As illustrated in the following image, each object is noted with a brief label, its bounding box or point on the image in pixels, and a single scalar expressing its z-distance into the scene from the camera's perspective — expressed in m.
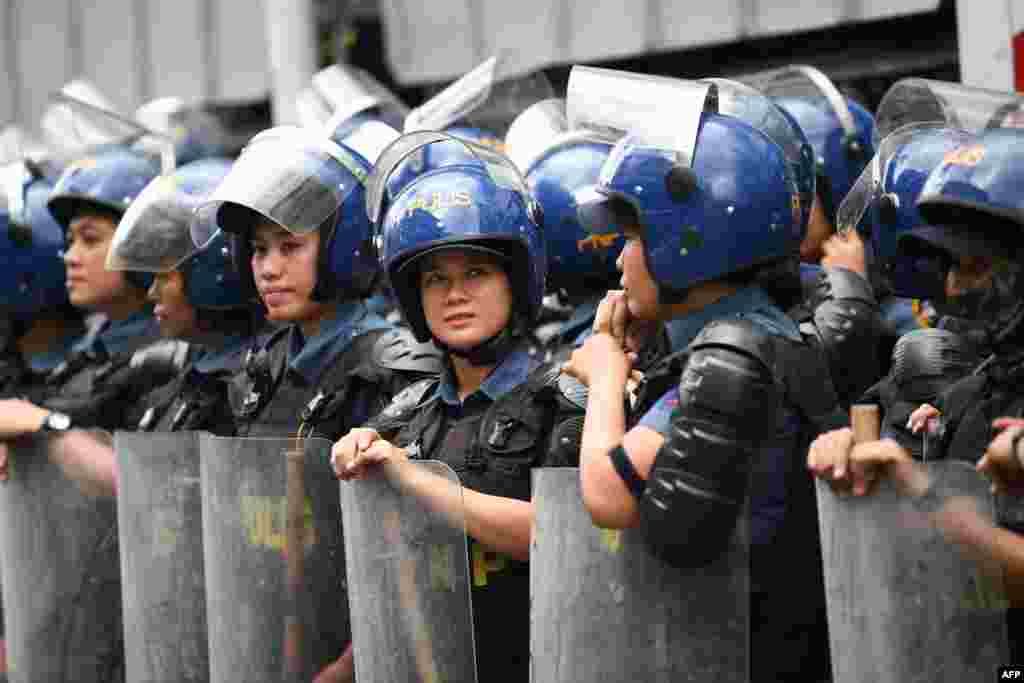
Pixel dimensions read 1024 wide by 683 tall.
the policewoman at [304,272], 10.48
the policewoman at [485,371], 8.43
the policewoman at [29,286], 14.87
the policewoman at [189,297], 11.93
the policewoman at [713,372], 6.74
